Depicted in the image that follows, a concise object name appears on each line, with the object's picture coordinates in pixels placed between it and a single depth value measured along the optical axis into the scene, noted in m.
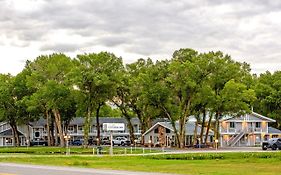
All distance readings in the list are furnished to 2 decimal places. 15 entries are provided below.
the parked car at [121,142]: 113.12
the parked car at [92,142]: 119.93
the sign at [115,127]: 63.22
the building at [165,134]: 105.44
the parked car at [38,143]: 120.99
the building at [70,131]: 134.75
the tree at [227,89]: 81.00
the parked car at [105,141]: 121.05
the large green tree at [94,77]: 83.44
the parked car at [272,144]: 68.44
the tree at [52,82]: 88.88
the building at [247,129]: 106.56
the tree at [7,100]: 104.31
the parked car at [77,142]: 117.66
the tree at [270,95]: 112.99
